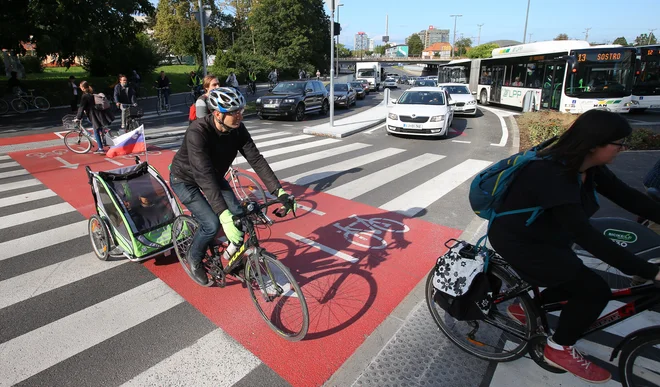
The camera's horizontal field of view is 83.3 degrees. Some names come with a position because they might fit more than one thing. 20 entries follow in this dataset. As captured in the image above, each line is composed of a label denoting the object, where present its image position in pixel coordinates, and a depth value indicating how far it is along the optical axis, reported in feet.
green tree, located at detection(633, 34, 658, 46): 247.50
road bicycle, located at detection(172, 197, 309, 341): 9.69
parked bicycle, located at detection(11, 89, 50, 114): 58.95
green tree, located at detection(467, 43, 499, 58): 238.07
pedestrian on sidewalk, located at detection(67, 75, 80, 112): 47.75
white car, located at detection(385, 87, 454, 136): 38.96
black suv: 53.36
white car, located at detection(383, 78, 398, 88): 154.01
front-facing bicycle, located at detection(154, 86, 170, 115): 60.23
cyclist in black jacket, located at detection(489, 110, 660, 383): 6.72
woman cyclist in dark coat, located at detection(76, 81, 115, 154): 30.89
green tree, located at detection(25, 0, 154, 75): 51.52
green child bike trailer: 13.24
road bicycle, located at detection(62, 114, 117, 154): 32.68
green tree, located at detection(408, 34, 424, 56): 494.18
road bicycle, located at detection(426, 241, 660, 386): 7.35
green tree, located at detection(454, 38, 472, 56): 373.56
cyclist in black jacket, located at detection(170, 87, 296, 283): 10.07
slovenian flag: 16.56
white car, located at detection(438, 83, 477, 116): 58.80
